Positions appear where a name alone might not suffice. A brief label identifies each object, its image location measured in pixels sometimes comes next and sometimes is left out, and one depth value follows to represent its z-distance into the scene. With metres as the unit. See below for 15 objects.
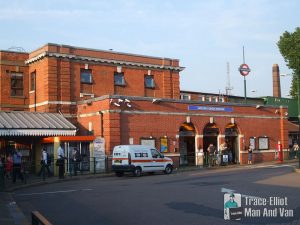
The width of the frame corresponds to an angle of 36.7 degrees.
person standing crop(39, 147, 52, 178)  27.78
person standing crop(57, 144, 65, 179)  27.98
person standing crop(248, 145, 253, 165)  39.33
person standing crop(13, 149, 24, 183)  25.90
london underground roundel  54.51
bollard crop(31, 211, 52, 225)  6.53
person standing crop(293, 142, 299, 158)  46.47
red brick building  34.09
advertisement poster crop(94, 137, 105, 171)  31.89
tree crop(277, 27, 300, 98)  47.59
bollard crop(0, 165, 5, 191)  22.44
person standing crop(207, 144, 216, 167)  36.44
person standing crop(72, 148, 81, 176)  29.39
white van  28.62
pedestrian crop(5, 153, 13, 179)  26.89
